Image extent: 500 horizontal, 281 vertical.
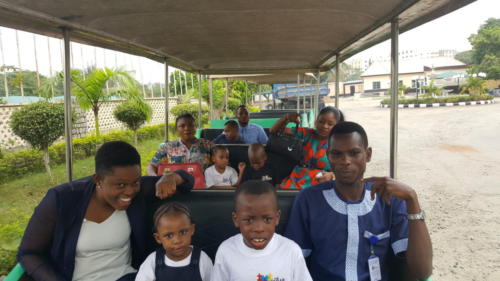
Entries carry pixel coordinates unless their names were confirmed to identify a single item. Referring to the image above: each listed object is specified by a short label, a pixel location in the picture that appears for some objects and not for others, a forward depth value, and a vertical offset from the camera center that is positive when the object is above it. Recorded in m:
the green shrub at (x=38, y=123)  7.15 -0.20
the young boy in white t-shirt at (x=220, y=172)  3.49 -0.62
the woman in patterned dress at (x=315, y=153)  3.17 -0.41
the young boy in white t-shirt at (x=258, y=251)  1.63 -0.65
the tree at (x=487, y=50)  35.66 +5.55
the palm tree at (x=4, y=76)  11.13 +1.17
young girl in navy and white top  1.75 -0.71
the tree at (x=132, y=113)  11.22 -0.06
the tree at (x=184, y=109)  16.41 +0.02
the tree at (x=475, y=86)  31.93 +1.44
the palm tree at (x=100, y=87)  9.15 +0.63
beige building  42.78 +4.26
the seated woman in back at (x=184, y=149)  3.71 -0.41
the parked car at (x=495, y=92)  39.12 +1.02
